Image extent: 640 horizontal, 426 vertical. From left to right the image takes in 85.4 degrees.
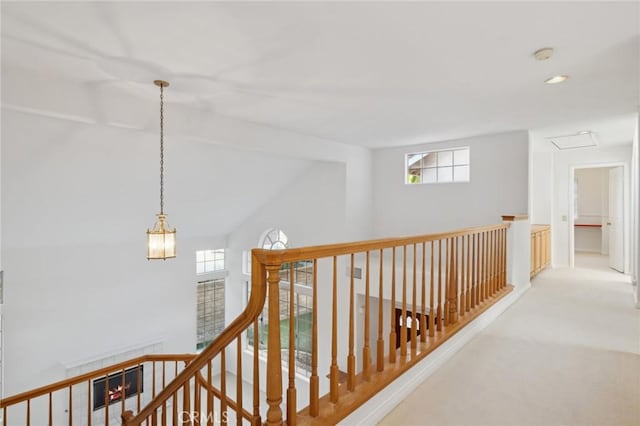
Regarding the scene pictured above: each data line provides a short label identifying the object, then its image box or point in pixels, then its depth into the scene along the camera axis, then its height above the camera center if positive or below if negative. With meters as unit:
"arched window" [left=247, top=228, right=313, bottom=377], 7.21 -1.81
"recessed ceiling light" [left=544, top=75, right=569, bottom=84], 2.97 +1.20
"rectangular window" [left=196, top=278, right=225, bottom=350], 8.00 -2.26
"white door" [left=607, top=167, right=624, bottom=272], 6.00 -0.08
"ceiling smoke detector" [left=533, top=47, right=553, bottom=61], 2.46 +1.18
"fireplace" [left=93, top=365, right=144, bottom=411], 5.91 -3.04
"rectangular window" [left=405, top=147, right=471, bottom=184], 5.75 +0.86
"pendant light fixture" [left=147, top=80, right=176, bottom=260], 3.34 -0.27
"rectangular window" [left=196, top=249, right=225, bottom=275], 8.11 -1.10
